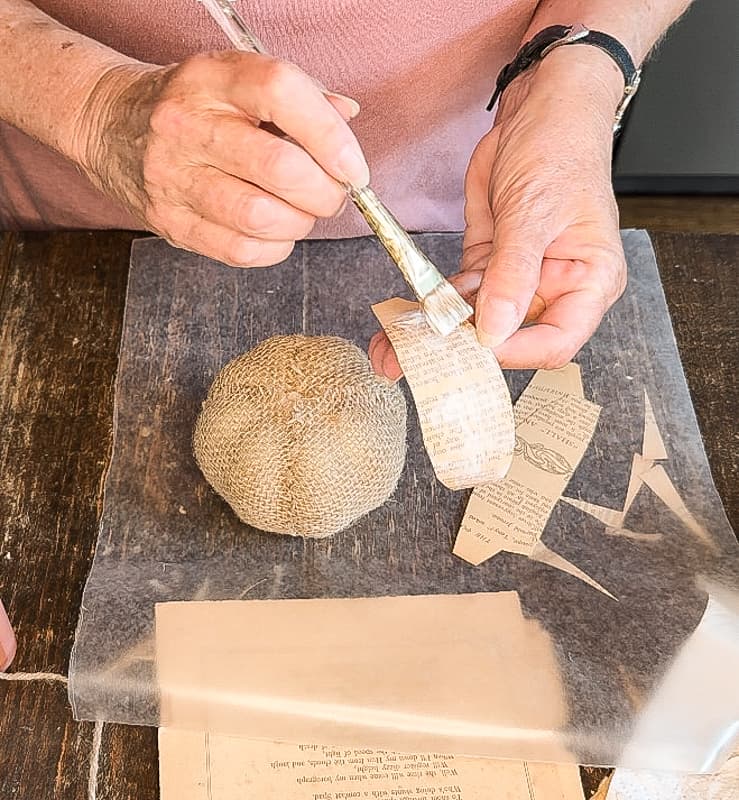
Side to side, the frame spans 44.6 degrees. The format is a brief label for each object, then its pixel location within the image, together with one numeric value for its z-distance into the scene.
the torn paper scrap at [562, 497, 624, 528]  0.69
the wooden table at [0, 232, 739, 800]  0.57
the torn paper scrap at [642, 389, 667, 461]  0.73
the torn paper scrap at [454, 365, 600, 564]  0.68
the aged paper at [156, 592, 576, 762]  0.58
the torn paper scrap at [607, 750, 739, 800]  0.57
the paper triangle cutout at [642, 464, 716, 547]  0.69
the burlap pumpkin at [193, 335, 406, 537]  0.63
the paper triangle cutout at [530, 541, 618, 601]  0.66
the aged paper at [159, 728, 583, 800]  0.56
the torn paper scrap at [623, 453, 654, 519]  0.71
